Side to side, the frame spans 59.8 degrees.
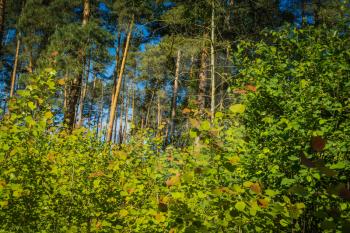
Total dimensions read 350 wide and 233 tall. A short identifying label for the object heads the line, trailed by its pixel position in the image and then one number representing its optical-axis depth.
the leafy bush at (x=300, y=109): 2.45
